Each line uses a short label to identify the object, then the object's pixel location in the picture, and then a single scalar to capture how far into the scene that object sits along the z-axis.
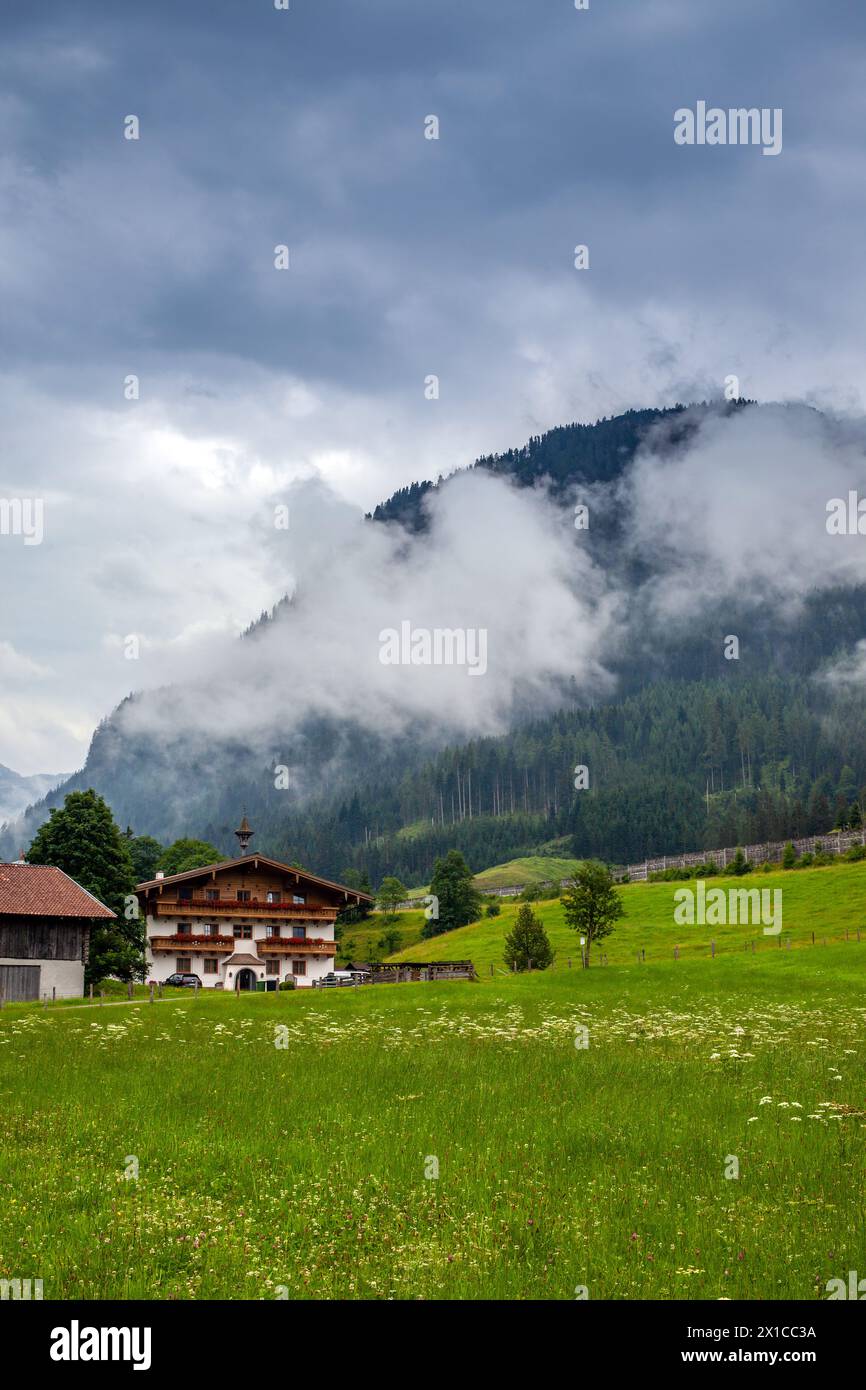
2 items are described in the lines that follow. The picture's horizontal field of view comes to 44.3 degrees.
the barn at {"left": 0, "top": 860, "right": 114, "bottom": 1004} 68.31
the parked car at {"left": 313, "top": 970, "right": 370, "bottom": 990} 91.84
